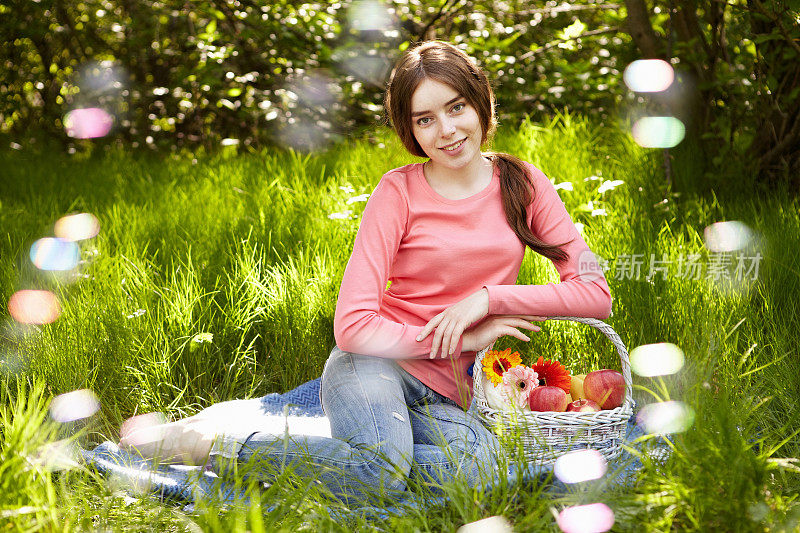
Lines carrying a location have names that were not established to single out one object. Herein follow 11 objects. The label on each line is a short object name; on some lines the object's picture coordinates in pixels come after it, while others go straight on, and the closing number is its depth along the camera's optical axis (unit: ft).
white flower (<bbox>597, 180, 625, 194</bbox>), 10.50
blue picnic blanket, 5.69
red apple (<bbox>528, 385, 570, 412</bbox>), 6.40
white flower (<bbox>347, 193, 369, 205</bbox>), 10.18
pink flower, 6.42
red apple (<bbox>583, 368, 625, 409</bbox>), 6.57
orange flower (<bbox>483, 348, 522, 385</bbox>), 6.66
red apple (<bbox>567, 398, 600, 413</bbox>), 6.36
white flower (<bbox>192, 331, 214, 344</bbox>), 8.18
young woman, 6.43
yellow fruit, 7.01
